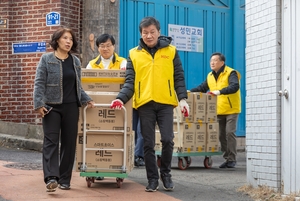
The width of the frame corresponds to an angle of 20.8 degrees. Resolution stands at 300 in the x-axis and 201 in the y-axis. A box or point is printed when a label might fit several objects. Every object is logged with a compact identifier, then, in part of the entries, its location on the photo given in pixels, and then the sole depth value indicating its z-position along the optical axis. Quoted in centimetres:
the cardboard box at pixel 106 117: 921
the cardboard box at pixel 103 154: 924
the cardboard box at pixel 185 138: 1248
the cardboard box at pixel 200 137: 1279
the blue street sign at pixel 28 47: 1552
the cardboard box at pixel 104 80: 940
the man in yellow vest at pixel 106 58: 1066
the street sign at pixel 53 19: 1531
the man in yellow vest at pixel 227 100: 1304
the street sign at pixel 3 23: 1602
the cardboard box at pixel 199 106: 1273
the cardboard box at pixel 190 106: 1265
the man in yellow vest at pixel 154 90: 915
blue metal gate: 1578
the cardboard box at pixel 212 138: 1302
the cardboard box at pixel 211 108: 1291
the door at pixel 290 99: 852
